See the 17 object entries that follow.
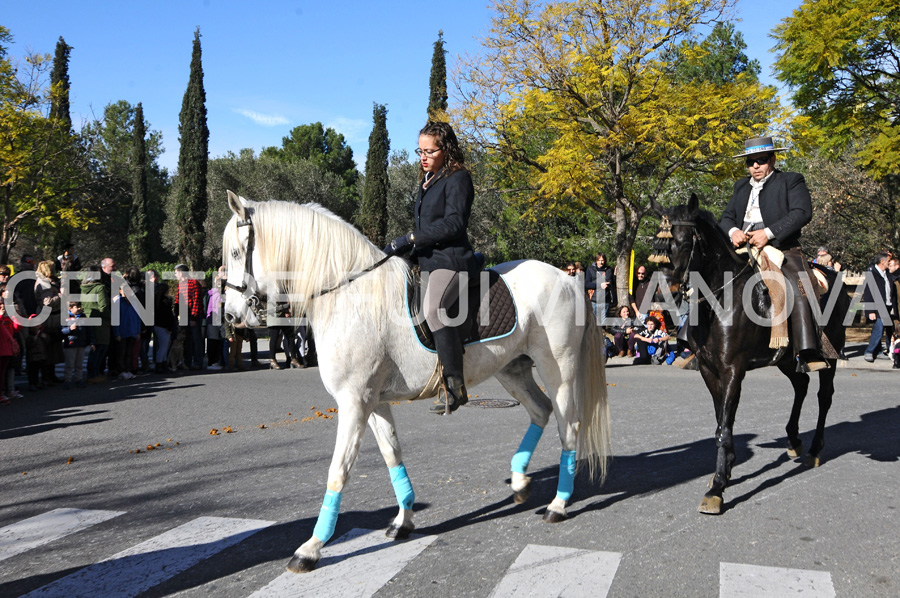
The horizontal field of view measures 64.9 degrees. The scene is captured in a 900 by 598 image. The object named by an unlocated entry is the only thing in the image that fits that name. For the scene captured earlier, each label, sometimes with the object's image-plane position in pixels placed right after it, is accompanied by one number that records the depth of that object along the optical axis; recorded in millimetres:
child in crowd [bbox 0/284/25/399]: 10711
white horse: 4145
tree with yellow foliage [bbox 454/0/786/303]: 19266
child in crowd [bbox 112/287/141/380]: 12969
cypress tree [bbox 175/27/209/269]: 40031
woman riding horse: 4383
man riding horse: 5531
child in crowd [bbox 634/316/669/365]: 15383
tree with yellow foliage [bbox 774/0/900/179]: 19703
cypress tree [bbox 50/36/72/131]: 39469
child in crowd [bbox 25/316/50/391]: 11430
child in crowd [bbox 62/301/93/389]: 11773
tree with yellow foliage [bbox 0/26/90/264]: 24766
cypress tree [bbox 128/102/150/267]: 47000
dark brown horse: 5059
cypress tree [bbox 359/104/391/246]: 39781
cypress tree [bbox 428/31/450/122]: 36934
